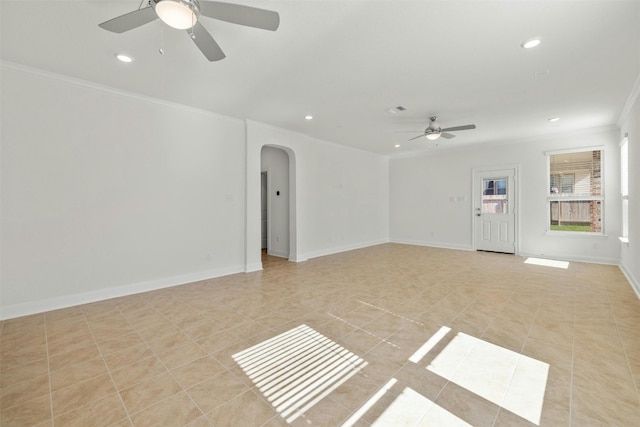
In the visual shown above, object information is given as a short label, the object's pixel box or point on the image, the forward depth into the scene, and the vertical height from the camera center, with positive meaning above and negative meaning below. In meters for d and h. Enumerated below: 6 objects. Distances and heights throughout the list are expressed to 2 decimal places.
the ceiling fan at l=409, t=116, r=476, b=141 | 4.91 +1.50
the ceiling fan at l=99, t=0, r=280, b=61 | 1.79 +1.37
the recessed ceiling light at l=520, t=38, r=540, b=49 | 2.65 +1.68
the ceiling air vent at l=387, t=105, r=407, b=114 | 4.48 +1.73
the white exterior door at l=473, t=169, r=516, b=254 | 6.80 +0.06
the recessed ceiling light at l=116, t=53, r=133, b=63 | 2.97 +1.71
